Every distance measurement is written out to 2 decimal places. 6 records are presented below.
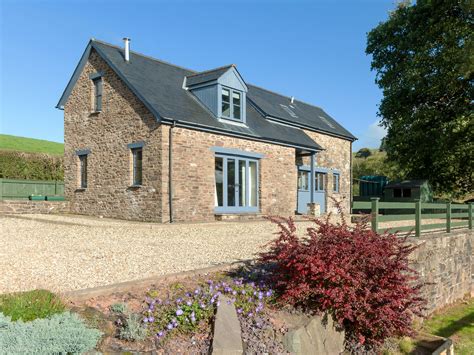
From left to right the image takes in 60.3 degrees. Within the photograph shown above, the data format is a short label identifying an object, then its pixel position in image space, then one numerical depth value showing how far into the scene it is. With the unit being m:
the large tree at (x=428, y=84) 19.52
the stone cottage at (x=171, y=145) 14.94
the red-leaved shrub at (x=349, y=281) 5.15
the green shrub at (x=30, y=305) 3.88
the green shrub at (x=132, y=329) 3.91
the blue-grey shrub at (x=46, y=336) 3.31
